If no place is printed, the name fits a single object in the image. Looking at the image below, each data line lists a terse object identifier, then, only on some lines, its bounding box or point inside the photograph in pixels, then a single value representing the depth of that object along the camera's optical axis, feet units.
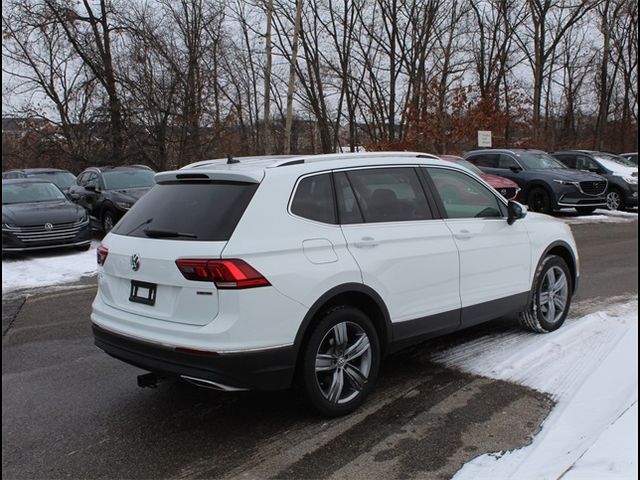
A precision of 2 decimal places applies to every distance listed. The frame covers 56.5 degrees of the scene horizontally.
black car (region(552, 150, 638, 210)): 58.39
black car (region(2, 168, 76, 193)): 57.82
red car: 48.43
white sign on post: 73.56
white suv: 11.12
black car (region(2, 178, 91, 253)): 35.27
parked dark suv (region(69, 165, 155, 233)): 42.55
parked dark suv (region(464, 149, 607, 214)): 52.31
